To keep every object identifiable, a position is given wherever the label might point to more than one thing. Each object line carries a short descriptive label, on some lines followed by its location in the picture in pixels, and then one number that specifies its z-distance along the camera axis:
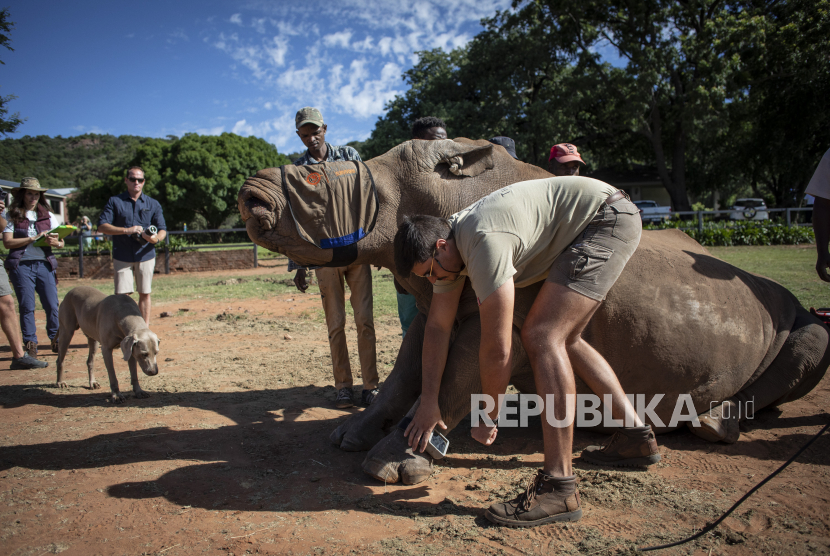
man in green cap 4.65
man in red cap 5.09
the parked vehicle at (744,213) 18.28
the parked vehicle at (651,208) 34.09
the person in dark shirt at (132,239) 6.00
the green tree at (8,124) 16.95
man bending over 2.42
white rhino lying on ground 3.05
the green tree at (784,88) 21.91
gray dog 4.80
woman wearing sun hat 6.55
